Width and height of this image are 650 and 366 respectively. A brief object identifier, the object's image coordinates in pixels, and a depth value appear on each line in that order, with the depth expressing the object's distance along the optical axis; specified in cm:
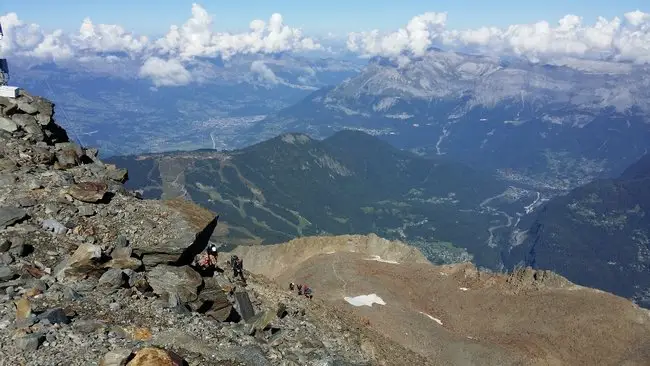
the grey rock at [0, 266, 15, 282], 2800
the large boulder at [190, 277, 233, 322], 3428
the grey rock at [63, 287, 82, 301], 2775
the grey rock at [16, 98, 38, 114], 5138
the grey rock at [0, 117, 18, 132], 4669
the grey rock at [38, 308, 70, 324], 2467
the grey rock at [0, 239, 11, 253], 3070
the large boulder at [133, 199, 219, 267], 3538
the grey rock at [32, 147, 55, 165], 4398
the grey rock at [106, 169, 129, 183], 4793
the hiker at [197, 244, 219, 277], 4169
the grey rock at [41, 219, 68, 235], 3447
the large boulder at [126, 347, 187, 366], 2069
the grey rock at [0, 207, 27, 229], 3361
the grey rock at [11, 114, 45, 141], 4841
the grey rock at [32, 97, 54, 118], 5231
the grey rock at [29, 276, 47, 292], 2762
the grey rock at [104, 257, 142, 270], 3272
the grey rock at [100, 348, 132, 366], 2098
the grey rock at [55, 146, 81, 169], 4553
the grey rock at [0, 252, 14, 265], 2978
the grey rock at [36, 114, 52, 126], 5109
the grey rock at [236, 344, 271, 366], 2678
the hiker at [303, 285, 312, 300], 5657
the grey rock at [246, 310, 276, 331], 3372
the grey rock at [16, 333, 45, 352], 2219
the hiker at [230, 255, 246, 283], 4803
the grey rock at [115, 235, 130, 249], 3469
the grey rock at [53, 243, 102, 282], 3027
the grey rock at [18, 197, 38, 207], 3612
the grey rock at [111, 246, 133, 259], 3369
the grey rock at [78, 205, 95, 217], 3703
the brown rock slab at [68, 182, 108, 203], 3853
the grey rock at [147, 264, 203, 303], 3344
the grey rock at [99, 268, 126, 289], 3052
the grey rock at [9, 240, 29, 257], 3083
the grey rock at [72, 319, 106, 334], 2466
